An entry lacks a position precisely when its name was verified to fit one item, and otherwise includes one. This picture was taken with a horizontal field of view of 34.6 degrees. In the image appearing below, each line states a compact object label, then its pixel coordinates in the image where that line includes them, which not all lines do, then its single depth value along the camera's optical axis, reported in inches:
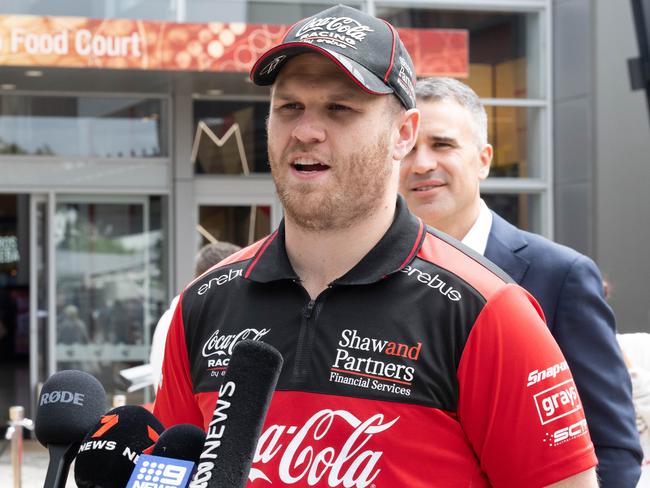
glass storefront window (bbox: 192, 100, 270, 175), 488.4
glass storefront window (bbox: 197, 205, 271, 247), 489.4
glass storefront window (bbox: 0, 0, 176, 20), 434.9
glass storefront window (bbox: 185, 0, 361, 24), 468.8
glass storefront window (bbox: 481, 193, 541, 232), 526.3
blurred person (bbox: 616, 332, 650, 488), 168.4
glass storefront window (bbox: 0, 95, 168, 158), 465.4
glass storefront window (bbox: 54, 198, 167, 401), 474.0
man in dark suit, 111.7
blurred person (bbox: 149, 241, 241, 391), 213.9
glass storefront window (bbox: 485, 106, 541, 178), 524.4
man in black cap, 75.9
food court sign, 408.8
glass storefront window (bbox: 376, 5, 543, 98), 505.7
